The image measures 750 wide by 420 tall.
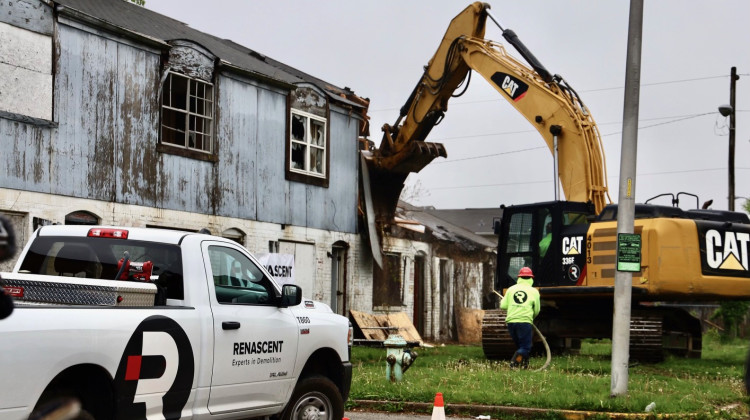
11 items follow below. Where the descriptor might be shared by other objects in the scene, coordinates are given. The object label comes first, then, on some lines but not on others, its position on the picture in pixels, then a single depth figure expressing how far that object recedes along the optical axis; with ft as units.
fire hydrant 47.47
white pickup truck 21.72
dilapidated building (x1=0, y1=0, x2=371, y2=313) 56.54
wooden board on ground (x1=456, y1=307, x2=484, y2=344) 102.63
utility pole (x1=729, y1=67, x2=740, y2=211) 122.42
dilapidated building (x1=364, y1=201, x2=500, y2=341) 91.61
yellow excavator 59.16
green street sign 42.09
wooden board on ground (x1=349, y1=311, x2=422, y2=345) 81.90
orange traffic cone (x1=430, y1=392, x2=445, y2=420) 30.01
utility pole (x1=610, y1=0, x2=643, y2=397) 42.27
